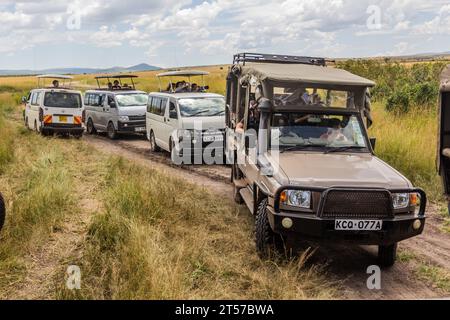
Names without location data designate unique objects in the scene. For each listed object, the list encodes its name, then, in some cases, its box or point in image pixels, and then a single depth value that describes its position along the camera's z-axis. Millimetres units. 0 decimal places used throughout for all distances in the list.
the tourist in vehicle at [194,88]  16727
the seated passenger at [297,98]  7023
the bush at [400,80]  16922
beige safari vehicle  5402
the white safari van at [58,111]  17938
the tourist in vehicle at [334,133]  6762
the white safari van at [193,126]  12961
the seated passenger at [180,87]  16097
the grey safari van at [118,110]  18312
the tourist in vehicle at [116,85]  20759
